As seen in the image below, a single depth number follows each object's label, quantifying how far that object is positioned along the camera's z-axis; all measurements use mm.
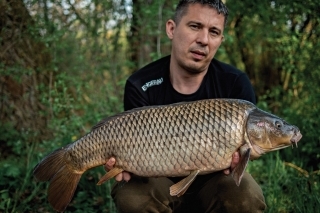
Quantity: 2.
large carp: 1879
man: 2143
